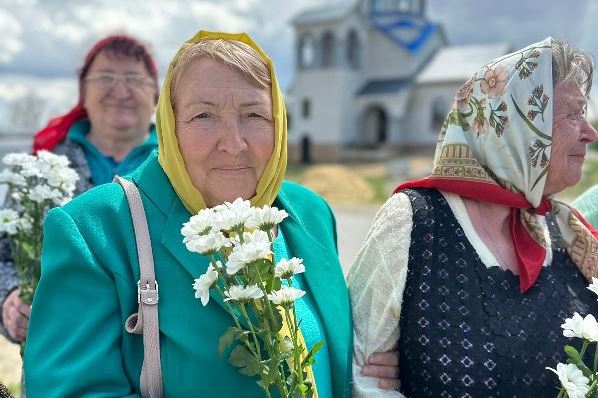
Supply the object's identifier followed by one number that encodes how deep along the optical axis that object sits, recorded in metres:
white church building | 31.02
